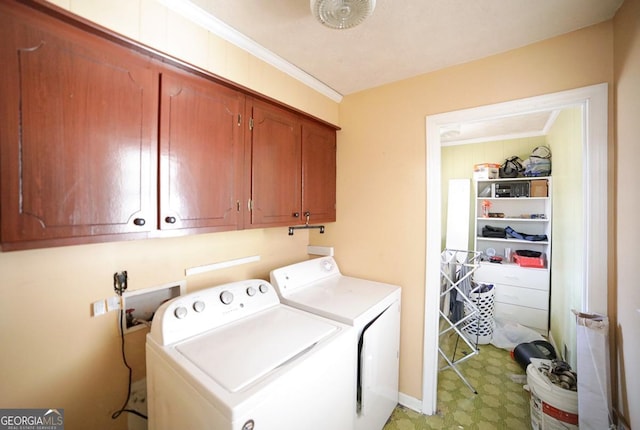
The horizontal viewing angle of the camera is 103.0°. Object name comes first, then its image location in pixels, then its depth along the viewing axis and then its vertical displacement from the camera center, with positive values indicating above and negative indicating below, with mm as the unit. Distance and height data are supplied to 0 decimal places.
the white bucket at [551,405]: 1467 -1131
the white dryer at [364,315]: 1508 -633
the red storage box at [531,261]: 3029 -547
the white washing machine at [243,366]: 908 -620
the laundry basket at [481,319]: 2762 -1135
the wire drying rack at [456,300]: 2503 -944
